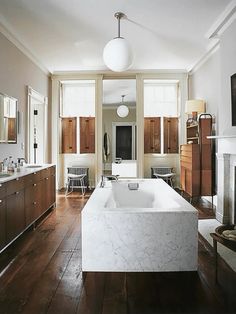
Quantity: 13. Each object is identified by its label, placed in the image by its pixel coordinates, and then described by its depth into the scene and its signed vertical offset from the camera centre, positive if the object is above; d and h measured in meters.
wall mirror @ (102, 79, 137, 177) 6.54 +0.47
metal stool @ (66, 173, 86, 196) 6.10 -0.67
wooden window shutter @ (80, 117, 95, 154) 6.64 +0.44
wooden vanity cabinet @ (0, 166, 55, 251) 2.67 -0.59
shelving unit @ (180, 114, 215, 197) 4.83 -0.19
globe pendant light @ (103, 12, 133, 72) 3.18 +1.15
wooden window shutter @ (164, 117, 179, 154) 6.66 +0.45
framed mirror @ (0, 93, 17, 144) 3.72 +0.48
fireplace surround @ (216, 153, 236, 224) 3.52 -0.49
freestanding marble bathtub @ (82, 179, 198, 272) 2.26 -0.73
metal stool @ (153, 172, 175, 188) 6.26 -0.55
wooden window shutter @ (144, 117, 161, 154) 6.64 +0.42
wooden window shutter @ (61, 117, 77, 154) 6.74 +0.43
